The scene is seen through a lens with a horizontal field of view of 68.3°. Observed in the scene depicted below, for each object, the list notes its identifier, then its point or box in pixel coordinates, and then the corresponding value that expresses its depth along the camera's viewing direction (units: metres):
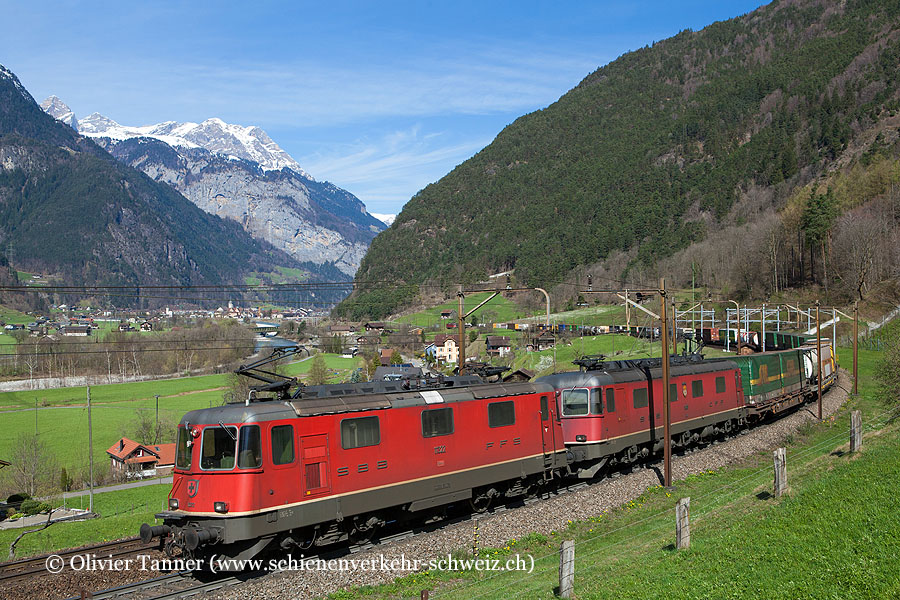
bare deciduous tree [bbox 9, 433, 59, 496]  57.09
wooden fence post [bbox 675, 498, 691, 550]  14.29
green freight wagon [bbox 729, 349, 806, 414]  36.12
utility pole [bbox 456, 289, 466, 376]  25.70
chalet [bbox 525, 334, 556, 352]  89.80
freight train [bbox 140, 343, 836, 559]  14.92
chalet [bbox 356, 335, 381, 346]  107.82
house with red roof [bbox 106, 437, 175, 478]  65.56
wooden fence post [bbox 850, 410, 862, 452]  22.25
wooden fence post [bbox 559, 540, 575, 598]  12.27
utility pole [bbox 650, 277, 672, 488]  23.28
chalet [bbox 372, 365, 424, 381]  70.19
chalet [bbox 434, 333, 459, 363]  129.50
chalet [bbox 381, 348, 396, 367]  117.61
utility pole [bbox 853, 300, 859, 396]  46.38
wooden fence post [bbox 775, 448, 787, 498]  17.91
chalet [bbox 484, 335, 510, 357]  112.29
